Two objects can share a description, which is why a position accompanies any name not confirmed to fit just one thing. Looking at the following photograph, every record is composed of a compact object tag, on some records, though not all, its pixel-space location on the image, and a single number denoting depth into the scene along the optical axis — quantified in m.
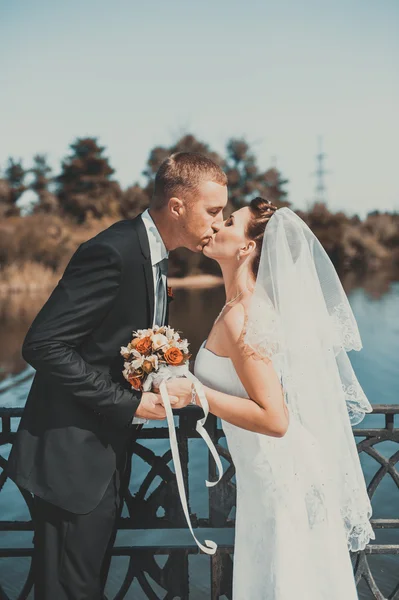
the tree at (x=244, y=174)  42.91
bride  2.23
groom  2.04
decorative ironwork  2.55
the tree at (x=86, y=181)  42.09
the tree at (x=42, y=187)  44.09
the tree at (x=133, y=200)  38.19
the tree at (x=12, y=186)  41.03
